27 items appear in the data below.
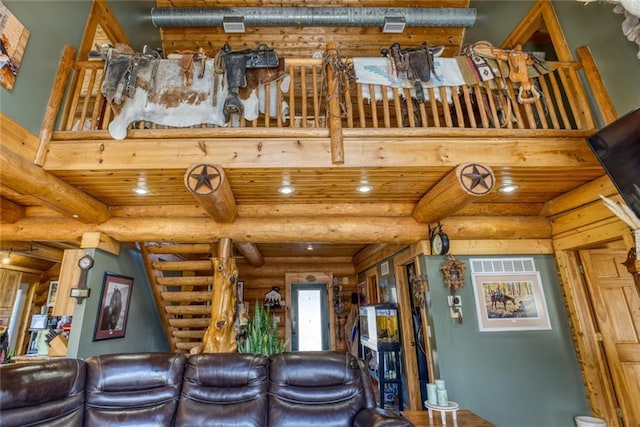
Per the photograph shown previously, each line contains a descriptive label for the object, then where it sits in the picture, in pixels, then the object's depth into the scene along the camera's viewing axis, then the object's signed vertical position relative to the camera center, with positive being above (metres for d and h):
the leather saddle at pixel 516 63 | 3.28 +2.45
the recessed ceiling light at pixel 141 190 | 3.44 +1.35
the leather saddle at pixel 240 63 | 3.15 +2.43
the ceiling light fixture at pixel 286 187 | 3.20 +1.31
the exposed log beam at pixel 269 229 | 3.94 +1.03
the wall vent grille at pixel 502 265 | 4.00 +0.53
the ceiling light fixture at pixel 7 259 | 5.47 +1.08
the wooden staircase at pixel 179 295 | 4.80 +0.35
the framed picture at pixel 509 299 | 3.82 +0.12
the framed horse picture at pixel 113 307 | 3.82 +0.17
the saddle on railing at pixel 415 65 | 3.29 +2.42
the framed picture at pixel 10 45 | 2.47 +2.11
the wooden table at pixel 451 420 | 2.63 -0.89
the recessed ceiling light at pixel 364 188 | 3.42 +1.31
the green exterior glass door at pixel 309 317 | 7.03 -0.04
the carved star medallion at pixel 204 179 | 2.74 +1.14
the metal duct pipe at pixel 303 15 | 4.45 +3.97
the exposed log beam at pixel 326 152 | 2.89 +1.42
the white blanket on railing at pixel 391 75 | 3.31 +2.35
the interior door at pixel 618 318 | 3.29 -0.12
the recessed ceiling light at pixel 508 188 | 3.55 +1.30
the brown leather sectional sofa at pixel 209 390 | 2.16 -0.50
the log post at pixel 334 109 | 2.89 +1.81
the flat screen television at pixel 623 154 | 2.45 +1.16
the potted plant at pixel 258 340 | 4.09 -0.29
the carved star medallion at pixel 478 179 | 2.83 +1.10
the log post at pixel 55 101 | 2.86 +1.98
